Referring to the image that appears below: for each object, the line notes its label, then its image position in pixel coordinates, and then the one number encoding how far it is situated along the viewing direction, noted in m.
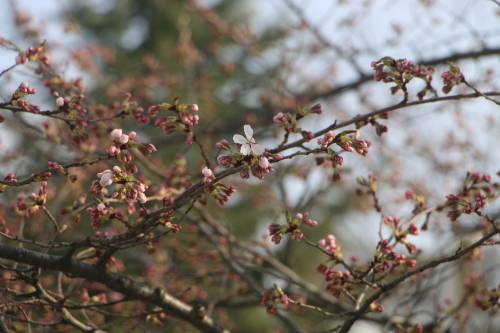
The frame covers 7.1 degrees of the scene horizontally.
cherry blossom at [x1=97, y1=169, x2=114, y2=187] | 3.53
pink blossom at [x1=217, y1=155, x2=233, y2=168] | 3.54
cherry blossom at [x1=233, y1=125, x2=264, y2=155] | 3.52
